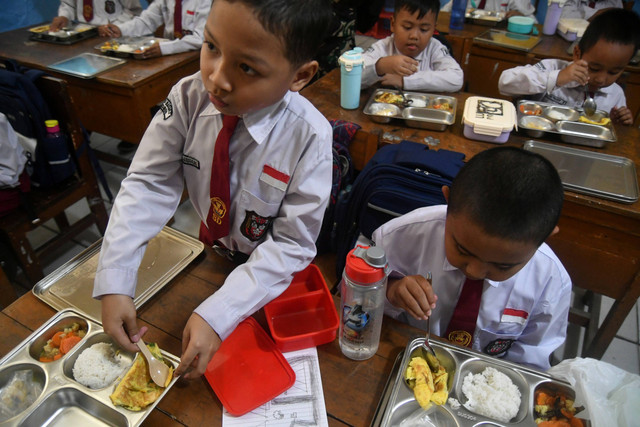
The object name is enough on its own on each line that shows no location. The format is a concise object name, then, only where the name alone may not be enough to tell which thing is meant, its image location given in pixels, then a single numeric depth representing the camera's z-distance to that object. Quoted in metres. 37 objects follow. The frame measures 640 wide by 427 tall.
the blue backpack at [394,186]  1.31
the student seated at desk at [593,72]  1.96
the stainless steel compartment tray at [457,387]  0.81
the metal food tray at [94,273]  1.05
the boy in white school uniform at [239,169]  0.77
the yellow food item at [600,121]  1.80
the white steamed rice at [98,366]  0.87
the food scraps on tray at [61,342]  0.91
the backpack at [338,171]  1.58
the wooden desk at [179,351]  0.81
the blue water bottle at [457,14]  3.29
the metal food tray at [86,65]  2.53
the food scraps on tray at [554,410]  0.81
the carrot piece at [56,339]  0.94
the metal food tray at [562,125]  1.71
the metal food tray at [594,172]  1.45
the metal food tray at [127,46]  2.73
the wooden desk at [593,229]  1.46
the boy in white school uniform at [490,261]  0.81
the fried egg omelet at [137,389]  0.82
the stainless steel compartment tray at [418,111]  1.81
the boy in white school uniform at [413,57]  2.11
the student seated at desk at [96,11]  3.50
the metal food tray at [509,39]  2.95
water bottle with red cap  0.79
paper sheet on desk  0.79
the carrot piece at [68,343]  0.91
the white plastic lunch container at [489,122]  1.69
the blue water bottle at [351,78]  1.79
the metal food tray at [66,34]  3.04
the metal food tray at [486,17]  3.47
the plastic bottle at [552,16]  3.06
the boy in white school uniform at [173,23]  2.92
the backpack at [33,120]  1.82
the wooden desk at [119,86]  2.47
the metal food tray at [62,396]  0.81
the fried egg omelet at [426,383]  0.82
